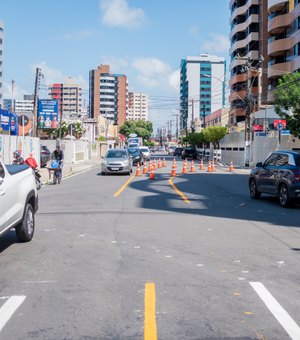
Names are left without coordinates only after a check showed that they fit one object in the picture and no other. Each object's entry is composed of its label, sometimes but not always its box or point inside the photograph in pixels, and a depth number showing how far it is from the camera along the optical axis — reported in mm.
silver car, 29172
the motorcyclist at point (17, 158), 18539
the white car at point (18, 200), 7328
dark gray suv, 14086
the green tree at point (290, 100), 34281
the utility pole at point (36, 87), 37750
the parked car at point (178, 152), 80000
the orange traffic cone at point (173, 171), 29131
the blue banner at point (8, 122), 30528
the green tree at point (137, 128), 140625
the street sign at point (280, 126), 33094
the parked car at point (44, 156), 37219
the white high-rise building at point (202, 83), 175500
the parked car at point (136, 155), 41844
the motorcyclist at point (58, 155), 23484
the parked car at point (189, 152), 68250
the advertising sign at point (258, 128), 42788
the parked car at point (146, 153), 55762
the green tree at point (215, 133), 61750
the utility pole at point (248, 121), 40781
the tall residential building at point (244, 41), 73125
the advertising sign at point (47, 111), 49844
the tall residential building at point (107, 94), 185500
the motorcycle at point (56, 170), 22500
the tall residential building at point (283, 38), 52188
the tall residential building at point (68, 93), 183250
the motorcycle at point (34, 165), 18531
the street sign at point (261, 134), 42594
